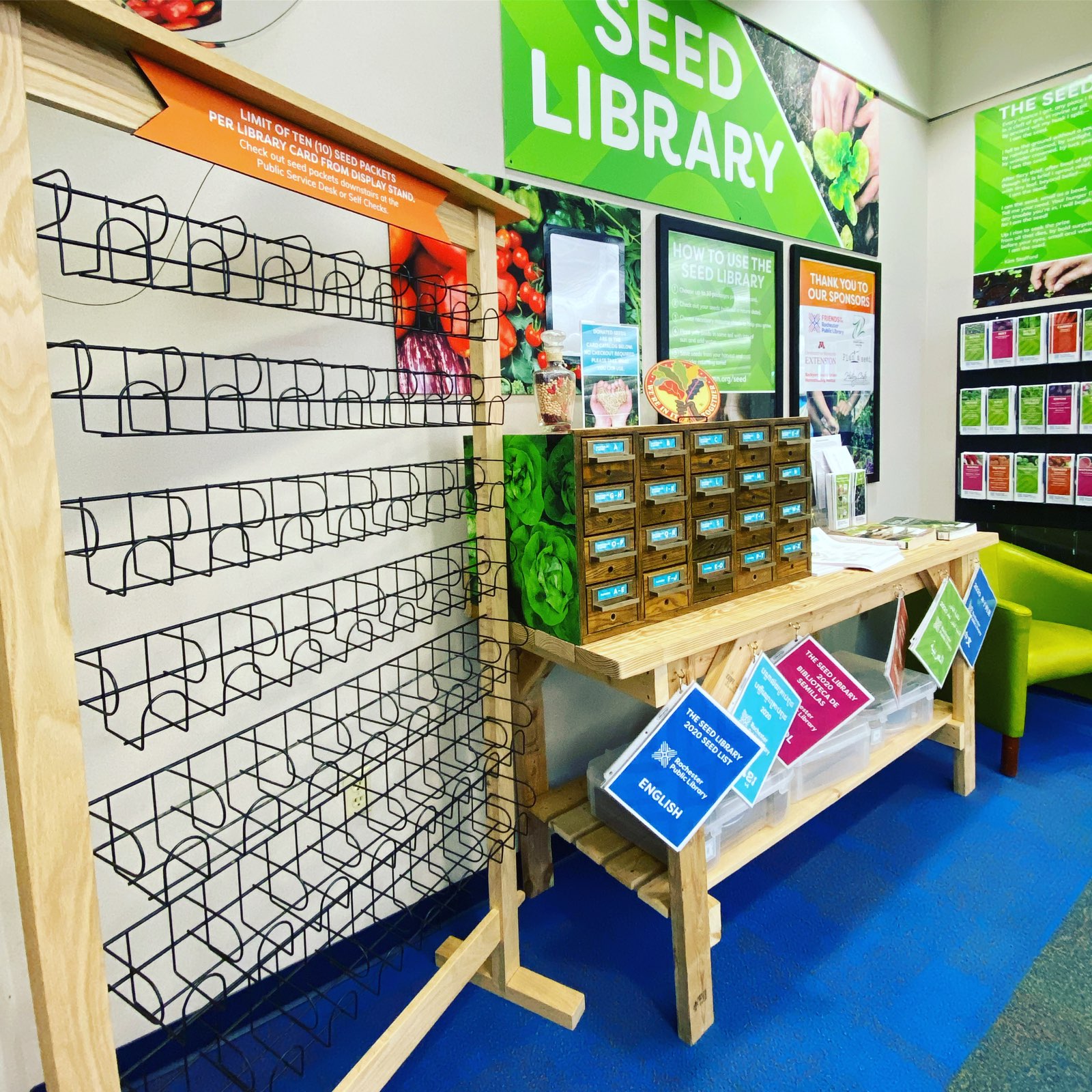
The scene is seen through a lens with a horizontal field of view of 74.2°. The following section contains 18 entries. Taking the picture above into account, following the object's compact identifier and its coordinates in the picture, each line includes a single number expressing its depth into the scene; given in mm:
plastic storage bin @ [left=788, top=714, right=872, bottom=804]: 1780
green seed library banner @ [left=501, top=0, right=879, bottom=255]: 1753
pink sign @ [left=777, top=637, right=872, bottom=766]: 1624
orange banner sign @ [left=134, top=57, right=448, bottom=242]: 792
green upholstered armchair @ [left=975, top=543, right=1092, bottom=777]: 2273
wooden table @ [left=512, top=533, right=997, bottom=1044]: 1324
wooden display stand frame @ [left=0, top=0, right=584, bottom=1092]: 650
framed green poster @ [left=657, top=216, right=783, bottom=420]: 2080
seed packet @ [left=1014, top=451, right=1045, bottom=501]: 2922
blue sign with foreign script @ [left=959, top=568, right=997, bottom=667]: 2188
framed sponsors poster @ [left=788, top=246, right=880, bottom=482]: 2535
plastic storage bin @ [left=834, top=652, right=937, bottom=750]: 2033
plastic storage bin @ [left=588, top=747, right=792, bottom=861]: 1582
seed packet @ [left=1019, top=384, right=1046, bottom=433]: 2881
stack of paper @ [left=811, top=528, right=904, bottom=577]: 1848
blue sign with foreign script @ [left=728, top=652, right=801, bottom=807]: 1428
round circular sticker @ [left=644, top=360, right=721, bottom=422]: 1724
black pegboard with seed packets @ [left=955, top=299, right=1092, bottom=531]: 2791
